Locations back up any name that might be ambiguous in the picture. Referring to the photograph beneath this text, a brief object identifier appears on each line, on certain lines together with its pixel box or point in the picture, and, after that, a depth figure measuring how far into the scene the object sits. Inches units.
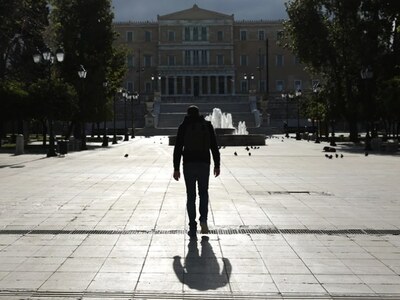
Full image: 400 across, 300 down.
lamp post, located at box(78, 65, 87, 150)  1510.5
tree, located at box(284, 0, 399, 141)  1593.3
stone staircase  3228.3
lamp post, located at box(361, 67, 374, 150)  1299.2
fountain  1653.5
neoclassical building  4468.5
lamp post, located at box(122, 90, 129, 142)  2287.2
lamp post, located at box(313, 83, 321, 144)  2021.4
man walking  326.3
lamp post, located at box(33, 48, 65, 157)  1160.8
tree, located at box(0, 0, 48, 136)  1269.7
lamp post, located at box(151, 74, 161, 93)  4470.0
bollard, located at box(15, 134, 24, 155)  1267.2
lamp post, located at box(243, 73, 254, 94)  4504.9
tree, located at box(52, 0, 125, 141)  1732.3
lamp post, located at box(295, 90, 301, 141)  2218.4
